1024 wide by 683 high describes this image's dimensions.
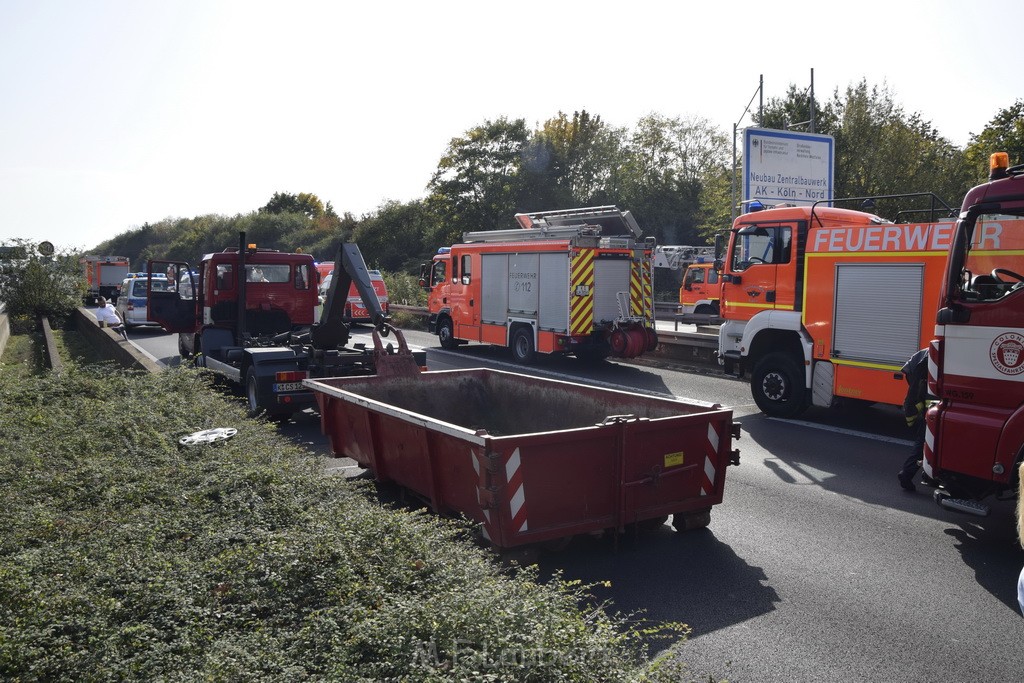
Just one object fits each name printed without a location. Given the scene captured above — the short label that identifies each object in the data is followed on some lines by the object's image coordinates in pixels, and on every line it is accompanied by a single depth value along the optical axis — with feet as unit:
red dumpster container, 17.80
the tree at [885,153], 101.40
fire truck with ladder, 54.08
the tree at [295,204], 260.72
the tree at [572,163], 159.84
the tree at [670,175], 164.14
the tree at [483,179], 158.30
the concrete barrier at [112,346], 49.21
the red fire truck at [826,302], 31.73
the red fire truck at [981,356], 20.18
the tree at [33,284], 86.63
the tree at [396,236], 167.43
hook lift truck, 34.76
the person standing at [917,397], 24.36
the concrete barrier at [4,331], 63.21
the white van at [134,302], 84.99
